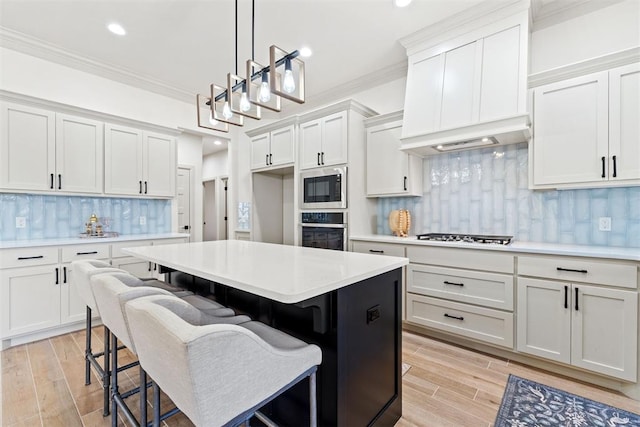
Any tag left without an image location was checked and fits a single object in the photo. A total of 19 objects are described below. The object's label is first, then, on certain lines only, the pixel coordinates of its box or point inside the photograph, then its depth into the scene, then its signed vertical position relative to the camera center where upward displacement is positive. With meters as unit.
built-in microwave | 3.37 +0.30
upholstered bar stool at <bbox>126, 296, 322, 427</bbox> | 0.77 -0.47
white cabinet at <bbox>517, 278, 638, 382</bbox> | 1.88 -0.79
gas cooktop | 2.54 -0.24
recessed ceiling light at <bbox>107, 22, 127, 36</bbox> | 2.82 +1.82
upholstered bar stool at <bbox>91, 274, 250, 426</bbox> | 1.23 -0.51
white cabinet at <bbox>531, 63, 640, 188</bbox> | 2.07 +0.63
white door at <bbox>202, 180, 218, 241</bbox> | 7.23 -0.01
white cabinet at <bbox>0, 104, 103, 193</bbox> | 2.81 +0.63
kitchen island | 1.22 -0.52
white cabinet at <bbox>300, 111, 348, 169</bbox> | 3.40 +0.89
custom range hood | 2.38 +1.20
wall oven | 3.37 -0.22
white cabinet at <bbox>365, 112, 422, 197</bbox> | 3.19 +0.57
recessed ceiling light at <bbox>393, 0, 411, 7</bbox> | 2.46 +1.81
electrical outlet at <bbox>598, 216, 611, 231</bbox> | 2.33 -0.08
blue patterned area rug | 1.65 -1.20
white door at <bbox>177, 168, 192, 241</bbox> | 5.39 +0.24
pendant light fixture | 1.78 +0.84
